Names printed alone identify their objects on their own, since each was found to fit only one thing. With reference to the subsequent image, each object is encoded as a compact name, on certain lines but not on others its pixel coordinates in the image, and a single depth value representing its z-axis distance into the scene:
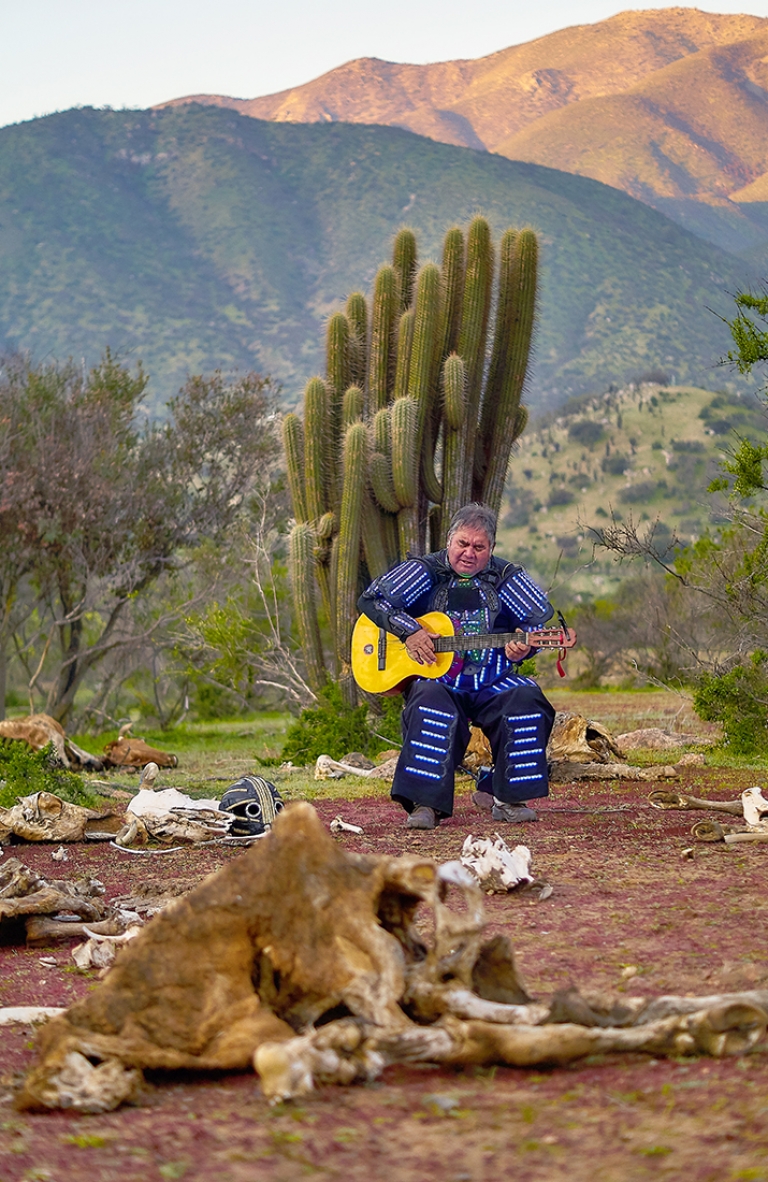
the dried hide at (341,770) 10.07
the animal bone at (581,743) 9.60
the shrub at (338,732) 11.79
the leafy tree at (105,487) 16.73
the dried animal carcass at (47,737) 10.54
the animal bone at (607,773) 8.80
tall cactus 12.66
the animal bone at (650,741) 11.49
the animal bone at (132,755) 12.23
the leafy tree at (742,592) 9.54
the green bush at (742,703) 10.57
